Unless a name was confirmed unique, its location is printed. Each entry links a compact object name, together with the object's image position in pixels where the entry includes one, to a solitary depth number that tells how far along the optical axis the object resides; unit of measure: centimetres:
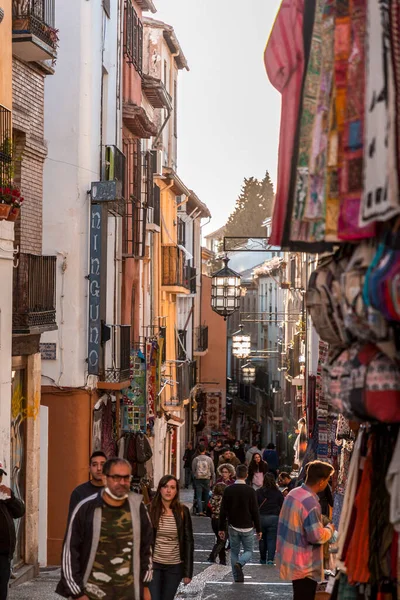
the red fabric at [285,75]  567
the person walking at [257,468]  2415
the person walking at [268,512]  1852
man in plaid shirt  1027
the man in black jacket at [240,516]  1573
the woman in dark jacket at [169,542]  1111
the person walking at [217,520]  1841
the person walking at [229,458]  2439
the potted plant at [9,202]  1466
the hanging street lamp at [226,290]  2842
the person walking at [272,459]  3397
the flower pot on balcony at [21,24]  1664
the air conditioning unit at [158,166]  3653
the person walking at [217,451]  3774
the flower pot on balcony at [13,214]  1487
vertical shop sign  2169
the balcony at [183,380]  3869
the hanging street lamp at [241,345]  4050
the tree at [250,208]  11612
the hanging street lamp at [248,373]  5762
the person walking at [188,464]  4131
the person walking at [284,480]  2169
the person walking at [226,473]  1922
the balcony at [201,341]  5269
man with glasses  850
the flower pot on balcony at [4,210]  1460
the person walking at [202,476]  2855
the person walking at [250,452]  2943
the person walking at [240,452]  4066
